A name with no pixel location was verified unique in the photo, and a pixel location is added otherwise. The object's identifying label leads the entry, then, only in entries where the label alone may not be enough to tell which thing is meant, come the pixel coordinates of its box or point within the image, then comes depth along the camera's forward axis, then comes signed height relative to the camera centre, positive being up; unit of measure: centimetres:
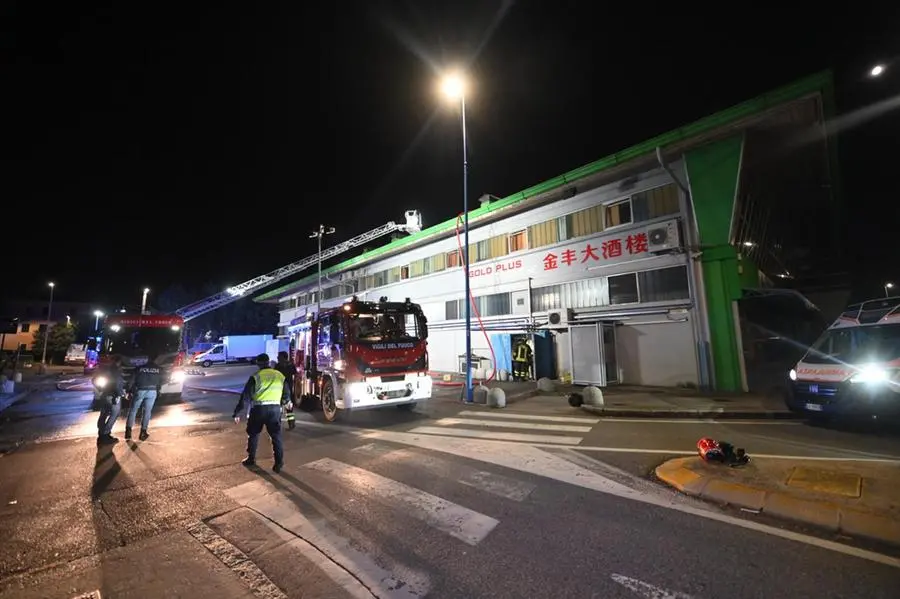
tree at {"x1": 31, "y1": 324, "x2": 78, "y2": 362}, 4284 +222
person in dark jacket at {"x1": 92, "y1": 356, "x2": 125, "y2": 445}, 793 -86
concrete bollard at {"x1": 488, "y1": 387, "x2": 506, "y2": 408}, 1134 -138
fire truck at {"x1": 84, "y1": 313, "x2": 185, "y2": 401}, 1363 +59
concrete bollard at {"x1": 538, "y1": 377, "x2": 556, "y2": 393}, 1392 -127
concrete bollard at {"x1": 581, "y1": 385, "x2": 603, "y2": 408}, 1048 -129
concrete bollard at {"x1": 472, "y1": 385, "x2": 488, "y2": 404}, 1221 -135
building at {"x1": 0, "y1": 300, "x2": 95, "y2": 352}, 5416 +699
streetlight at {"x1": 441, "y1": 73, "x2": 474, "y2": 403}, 1210 +807
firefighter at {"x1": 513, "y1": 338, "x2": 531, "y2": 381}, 1692 -45
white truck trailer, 4078 +77
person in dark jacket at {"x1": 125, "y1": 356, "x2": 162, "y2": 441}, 840 -67
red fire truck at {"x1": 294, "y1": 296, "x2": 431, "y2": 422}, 938 -9
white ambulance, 689 -48
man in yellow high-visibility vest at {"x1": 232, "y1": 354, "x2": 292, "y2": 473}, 627 -80
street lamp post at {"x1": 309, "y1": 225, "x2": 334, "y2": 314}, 2769 +861
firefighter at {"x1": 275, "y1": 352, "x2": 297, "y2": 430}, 994 -29
